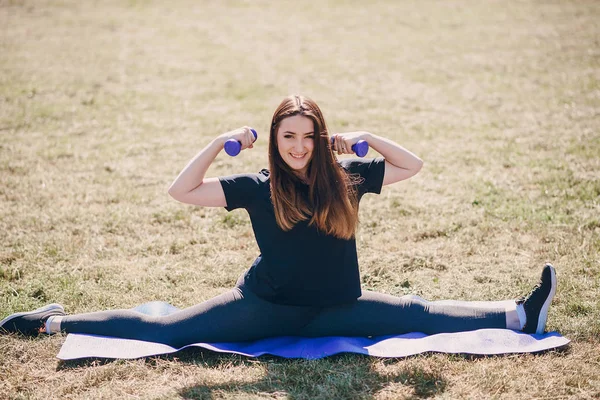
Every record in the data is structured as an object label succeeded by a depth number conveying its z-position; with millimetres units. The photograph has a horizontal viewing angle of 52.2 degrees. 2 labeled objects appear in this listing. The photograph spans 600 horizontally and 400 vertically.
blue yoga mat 3959
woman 3883
